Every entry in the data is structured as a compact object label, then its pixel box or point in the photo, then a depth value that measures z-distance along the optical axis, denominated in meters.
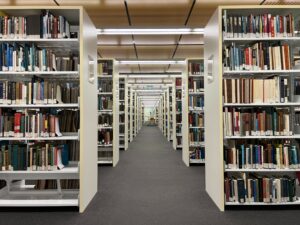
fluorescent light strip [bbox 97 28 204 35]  6.10
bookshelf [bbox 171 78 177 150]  9.20
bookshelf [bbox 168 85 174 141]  11.98
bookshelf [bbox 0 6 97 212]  3.56
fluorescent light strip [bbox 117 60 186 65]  10.40
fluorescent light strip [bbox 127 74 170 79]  14.04
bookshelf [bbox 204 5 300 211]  3.60
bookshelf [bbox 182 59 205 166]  6.69
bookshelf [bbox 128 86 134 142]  11.60
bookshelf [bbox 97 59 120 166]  6.85
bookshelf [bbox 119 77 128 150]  9.52
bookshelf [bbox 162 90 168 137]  13.85
